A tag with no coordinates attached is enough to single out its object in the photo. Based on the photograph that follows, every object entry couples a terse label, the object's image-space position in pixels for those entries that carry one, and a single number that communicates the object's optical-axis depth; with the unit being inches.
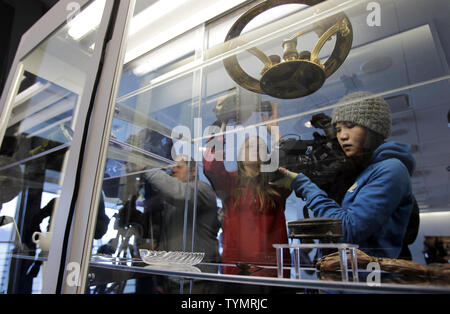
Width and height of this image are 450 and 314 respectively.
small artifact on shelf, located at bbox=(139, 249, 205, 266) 30.8
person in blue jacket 24.8
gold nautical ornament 31.6
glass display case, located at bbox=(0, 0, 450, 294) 23.2
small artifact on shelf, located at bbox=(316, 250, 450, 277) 20.6
